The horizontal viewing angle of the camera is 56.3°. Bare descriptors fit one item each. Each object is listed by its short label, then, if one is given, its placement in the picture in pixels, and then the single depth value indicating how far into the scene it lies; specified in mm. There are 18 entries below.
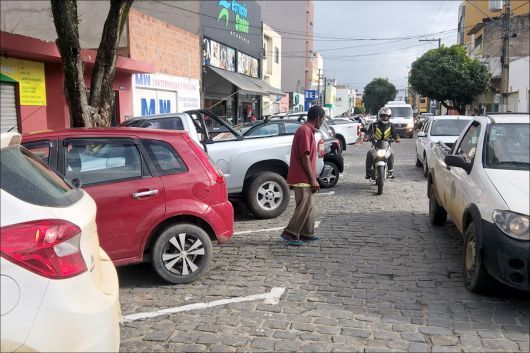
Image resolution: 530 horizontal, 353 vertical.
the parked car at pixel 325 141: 10805
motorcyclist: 10305
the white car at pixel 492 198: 3990
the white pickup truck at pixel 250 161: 7984
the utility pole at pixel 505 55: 23984
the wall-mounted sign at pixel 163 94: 17016
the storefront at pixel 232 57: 23619
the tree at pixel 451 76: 35531
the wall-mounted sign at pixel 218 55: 22981
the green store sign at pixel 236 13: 25672
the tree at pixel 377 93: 91812
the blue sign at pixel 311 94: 49969
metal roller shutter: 11492
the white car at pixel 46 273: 2250
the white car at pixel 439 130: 12316
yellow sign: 11562
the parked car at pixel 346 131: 19847
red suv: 4777
